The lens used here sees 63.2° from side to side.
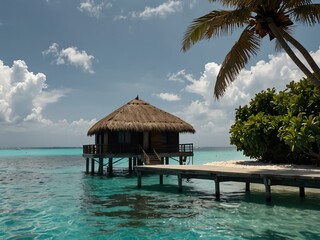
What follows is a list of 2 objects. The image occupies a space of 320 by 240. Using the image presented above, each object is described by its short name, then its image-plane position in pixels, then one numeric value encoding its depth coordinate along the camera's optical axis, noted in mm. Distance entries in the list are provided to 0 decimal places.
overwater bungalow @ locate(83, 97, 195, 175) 20056
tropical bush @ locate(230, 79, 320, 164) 12969
